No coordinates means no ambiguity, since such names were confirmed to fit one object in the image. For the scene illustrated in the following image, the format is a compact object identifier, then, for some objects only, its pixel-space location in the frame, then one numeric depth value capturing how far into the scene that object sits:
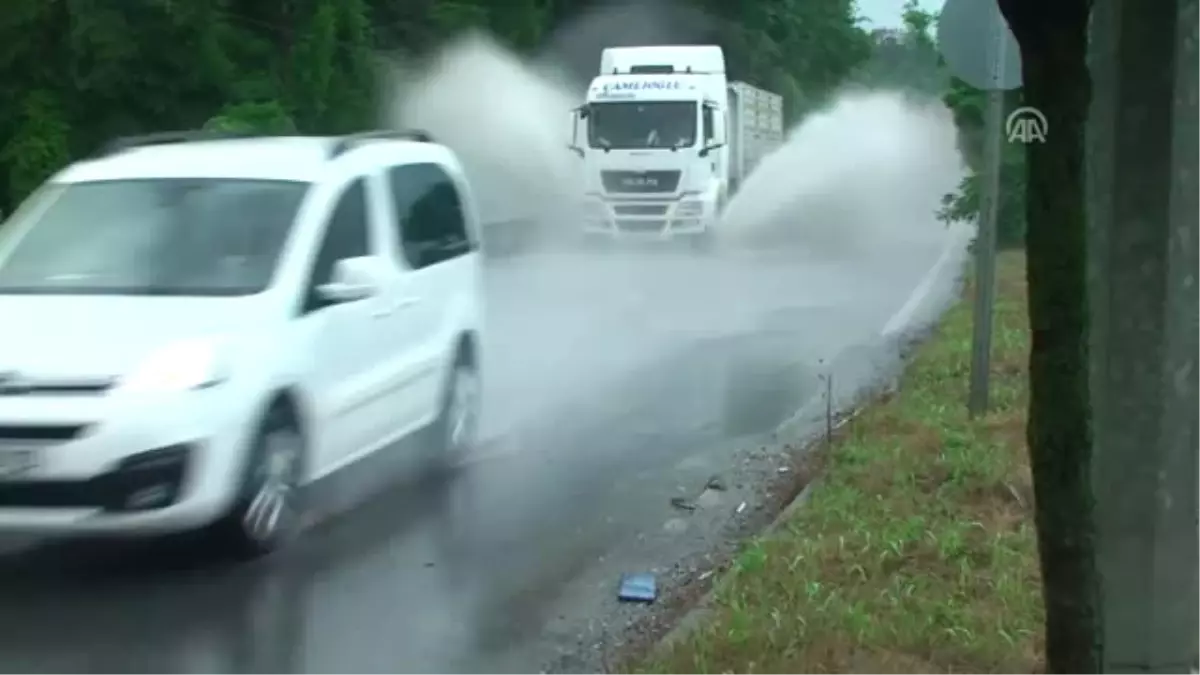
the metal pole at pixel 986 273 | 10.73
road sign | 9.72
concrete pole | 4.43
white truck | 30.58
